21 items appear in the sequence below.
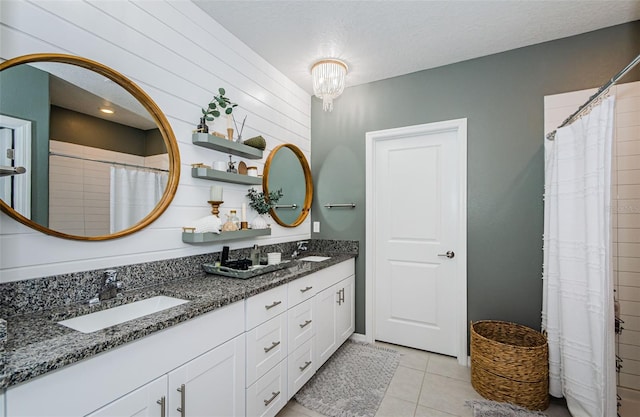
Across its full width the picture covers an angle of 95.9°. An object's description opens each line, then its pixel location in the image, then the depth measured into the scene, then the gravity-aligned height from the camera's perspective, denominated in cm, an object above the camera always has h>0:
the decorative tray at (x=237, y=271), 180 -40
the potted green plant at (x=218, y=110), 191 +68
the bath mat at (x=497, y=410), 188 -133
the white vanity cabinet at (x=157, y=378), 82 -60
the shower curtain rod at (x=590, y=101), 136 +64
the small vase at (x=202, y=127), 188 +53
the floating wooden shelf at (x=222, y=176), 186 +22
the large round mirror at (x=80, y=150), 116 +28
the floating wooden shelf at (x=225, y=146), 186 +44
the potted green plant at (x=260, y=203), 234 +4
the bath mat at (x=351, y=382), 196 -134
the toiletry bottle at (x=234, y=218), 209 -7
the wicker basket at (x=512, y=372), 194 -112
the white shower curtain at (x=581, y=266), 157 -34
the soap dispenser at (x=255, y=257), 205 -35
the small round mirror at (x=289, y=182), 269 +26
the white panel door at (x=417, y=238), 269 -28
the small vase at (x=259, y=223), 232 -12
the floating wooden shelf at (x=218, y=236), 179 -19
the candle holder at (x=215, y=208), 199 +0
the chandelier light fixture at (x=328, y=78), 254 +116
